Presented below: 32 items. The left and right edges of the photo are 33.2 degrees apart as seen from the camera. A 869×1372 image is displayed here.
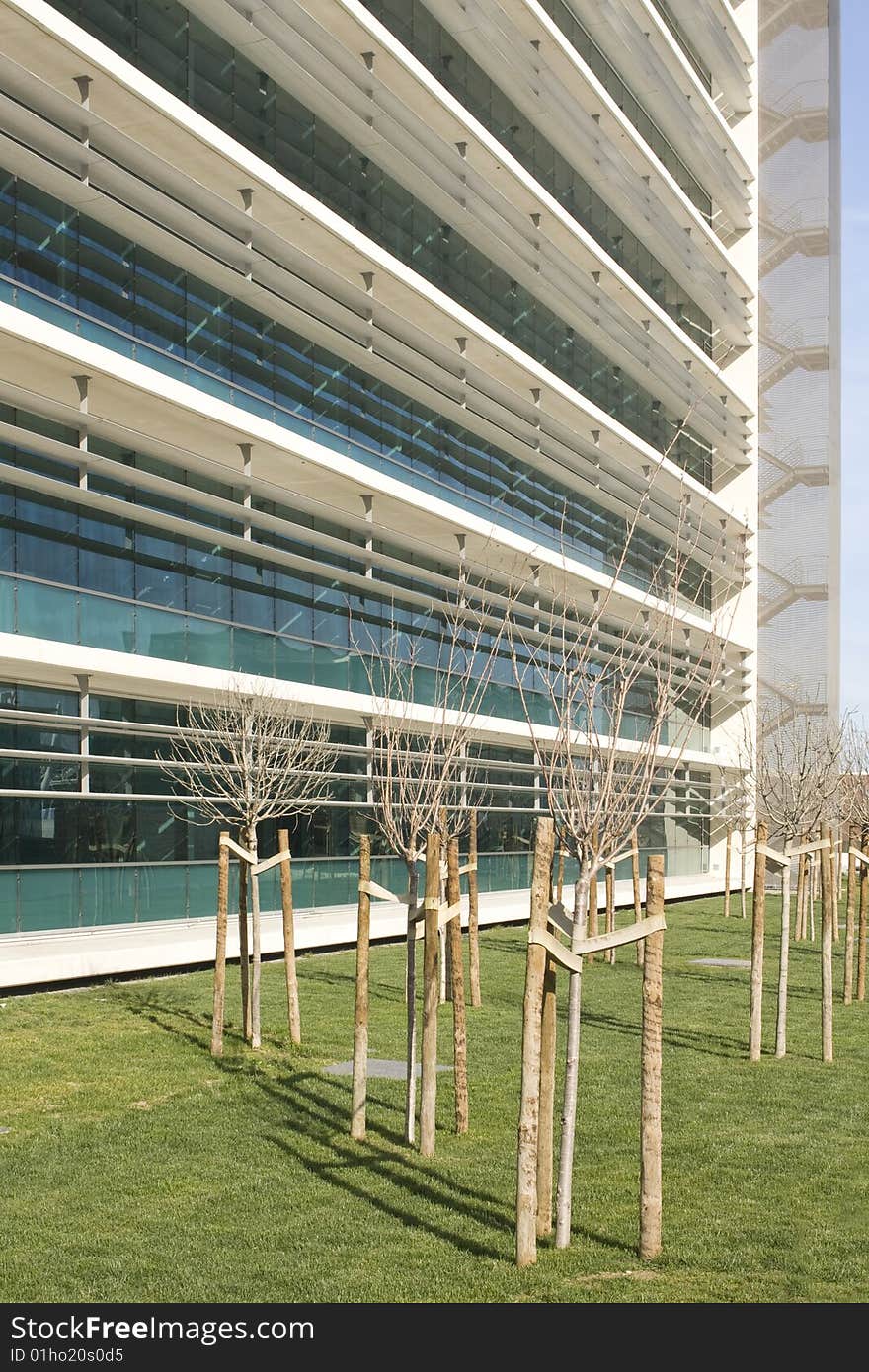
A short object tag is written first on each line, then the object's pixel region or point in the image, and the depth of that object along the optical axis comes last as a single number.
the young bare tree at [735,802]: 48.85
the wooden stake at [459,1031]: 10.71
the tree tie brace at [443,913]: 11.10
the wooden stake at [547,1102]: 8.38
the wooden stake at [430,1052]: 9.94
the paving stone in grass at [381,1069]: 13.15
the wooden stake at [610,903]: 24.31
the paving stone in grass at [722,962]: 24.28
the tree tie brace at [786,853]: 15.84
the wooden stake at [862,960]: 19.73
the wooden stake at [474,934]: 18.36
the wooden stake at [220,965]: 13.90
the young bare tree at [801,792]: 29.55
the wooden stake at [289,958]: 14.52
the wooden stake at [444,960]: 18.11
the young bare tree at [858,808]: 19.48
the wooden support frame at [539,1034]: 7.55
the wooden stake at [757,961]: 14.28
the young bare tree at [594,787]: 8.25
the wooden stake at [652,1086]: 7.62
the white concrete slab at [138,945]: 20.27
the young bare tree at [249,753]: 18.80
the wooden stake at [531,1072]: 7.50
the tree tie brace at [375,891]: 10.99
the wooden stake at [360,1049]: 10.46
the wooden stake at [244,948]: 14.70
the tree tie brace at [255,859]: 14.21
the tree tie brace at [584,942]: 7.96
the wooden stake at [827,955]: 14.37
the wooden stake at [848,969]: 18.80
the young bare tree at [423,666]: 28.03
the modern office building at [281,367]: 22.02
